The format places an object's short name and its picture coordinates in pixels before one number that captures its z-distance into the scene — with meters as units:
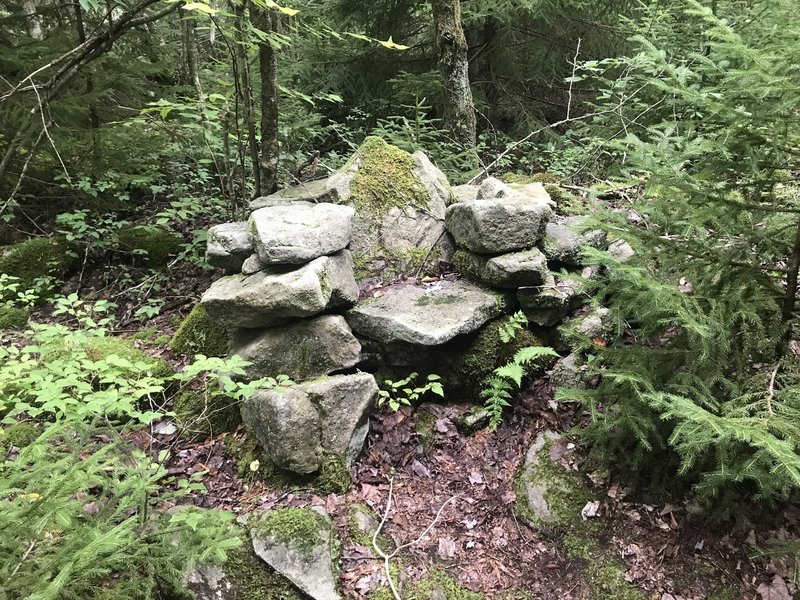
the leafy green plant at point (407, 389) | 4.45
